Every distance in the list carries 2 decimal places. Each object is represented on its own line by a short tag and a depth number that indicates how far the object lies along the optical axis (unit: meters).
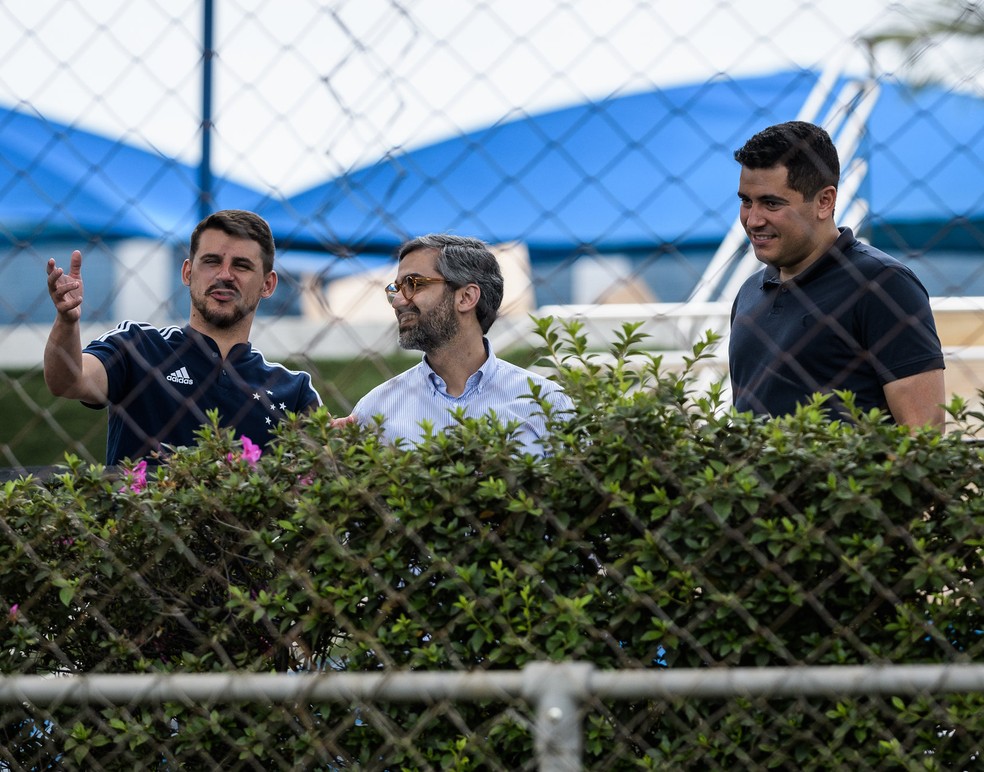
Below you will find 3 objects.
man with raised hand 6.11
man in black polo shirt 5.29
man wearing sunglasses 6.79
